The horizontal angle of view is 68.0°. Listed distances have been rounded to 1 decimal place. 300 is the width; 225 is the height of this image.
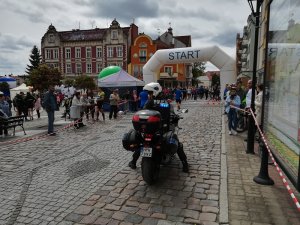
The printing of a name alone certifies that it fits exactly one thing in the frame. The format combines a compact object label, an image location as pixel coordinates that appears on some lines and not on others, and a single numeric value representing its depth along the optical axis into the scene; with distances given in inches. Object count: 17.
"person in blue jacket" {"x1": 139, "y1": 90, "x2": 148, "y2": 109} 451.6
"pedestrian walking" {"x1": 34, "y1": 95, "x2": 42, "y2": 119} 512.4
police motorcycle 147.6
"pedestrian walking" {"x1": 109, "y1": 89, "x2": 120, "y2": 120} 472.5
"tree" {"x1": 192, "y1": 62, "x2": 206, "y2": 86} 2385.0
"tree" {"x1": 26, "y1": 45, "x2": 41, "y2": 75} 2203.8
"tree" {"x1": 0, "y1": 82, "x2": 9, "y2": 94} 871.7
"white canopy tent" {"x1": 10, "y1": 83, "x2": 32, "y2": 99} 859.3
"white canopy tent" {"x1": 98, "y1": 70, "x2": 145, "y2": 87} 582.1
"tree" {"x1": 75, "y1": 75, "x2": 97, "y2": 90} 1542.2
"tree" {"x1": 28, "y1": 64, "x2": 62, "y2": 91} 1347.4
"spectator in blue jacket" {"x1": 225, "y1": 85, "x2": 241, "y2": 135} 300.8
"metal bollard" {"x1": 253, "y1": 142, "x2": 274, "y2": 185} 153.0
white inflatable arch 670.3
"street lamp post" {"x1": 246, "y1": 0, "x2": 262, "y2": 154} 216.1
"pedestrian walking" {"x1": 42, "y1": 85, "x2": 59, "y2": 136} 312.5
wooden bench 294.0
